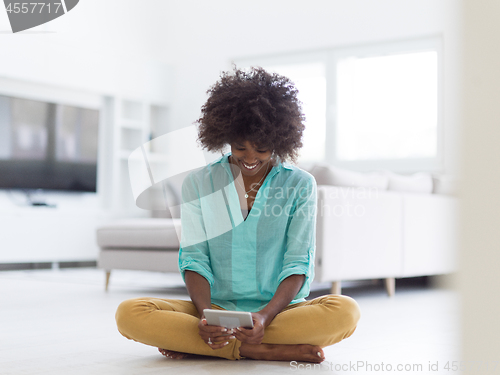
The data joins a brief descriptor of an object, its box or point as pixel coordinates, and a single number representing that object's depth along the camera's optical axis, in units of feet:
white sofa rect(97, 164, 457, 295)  9.45
